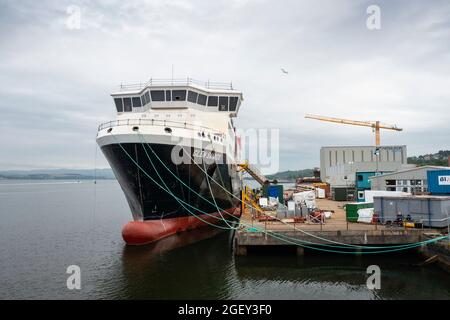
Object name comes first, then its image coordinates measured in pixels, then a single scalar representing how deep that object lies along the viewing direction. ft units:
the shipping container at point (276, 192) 99.25
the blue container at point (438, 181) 63.46
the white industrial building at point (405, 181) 82.94
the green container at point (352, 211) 63.26
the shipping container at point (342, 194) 116.98
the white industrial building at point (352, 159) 124.47
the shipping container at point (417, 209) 53.62
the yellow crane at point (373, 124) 261.87
